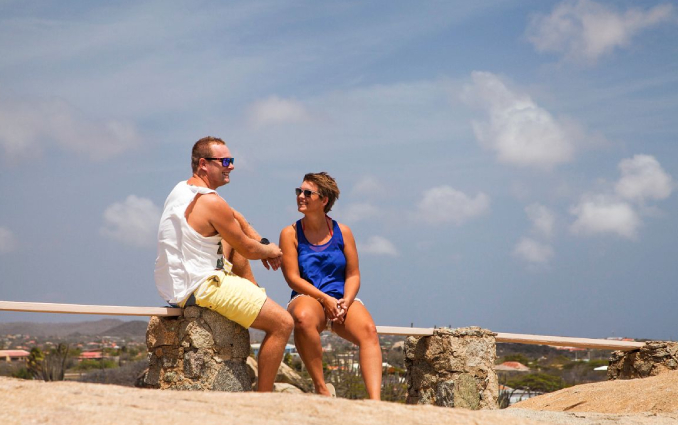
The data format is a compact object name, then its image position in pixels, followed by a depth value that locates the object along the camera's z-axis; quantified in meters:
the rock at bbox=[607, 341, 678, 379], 8.04
